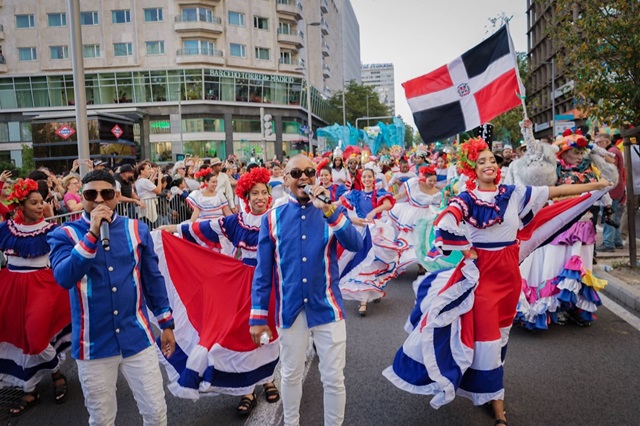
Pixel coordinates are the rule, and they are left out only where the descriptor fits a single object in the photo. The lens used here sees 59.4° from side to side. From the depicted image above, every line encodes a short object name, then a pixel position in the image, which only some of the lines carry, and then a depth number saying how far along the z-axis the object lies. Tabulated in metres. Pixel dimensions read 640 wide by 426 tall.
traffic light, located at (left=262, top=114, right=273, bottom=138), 25.77
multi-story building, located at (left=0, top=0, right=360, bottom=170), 52.84
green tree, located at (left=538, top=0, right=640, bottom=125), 8.80
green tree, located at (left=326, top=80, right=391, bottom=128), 72.81
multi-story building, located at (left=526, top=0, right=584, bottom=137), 66.25
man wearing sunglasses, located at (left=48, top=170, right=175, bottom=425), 3.49
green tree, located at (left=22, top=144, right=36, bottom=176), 42.91
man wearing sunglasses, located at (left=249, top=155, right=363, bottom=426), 3.73
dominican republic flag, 7.26
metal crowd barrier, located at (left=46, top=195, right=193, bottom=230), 11.26
